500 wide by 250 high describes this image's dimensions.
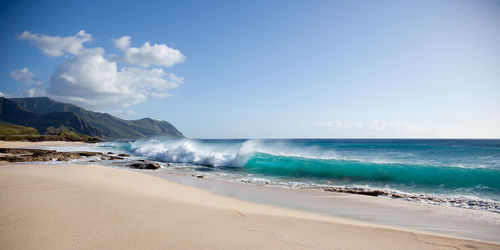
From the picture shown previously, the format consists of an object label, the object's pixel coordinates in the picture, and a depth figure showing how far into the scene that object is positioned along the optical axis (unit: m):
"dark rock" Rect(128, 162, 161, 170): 17.07
